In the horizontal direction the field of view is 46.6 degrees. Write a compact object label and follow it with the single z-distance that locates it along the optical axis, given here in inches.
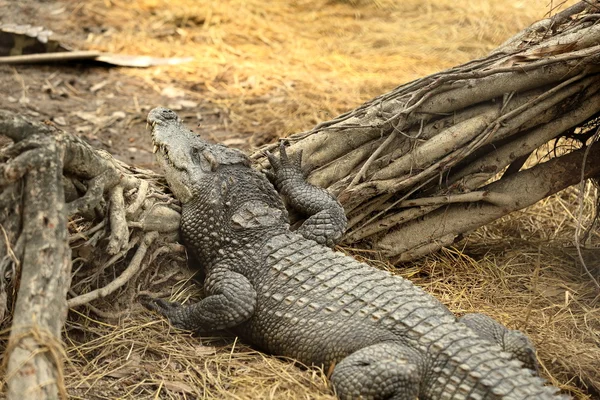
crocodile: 116.6
